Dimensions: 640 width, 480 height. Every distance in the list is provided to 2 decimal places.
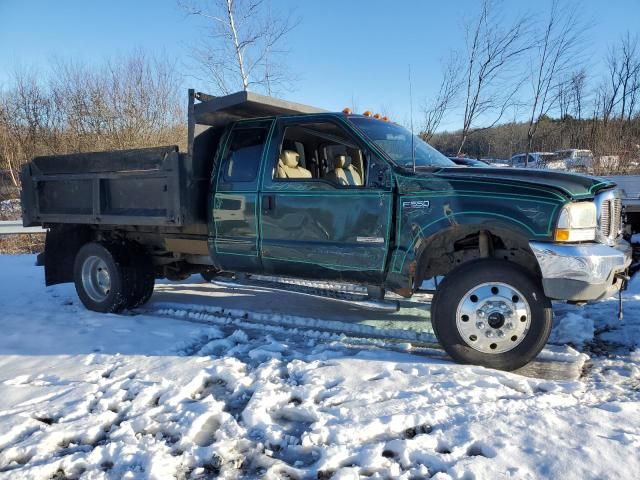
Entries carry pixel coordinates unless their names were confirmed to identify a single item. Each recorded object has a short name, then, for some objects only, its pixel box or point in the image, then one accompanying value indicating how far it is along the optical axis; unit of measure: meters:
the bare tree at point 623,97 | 16.91
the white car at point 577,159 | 13.40
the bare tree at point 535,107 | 12.12
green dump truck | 3.37
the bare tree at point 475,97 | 11.81
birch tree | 12.36
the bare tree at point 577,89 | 13.47
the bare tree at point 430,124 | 10.68
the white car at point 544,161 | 13.55
